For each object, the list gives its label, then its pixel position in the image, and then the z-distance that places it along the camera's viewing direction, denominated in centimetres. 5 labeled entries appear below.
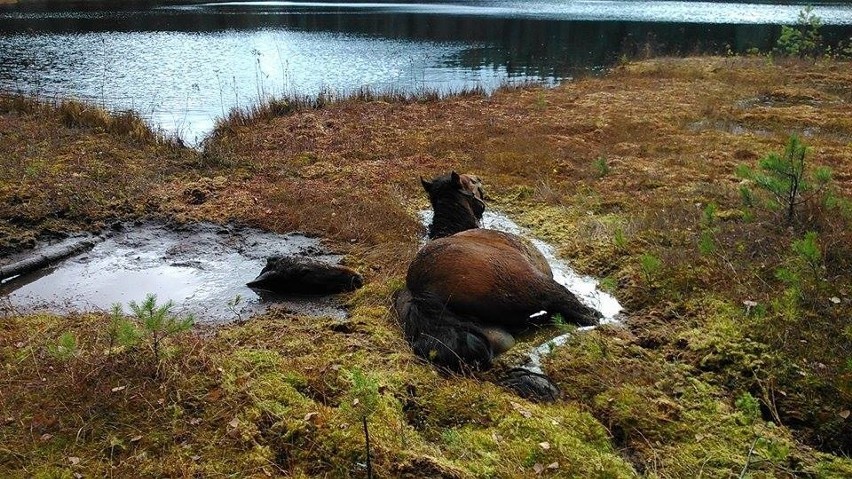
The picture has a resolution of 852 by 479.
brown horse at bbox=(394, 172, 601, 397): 477
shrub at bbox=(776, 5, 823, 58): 2258
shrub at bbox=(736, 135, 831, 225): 618
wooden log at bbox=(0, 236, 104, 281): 668
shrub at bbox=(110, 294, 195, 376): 402
